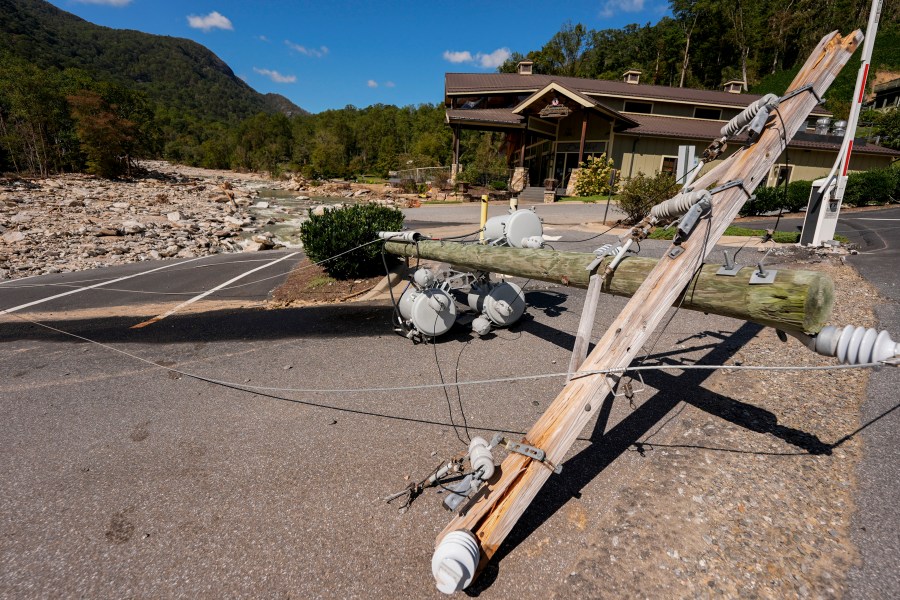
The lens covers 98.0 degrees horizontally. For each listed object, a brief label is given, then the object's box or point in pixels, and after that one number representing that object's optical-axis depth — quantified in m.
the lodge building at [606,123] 28.16
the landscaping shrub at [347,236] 10.33
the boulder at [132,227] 18.79
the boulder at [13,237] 15.89
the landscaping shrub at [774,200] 19.36
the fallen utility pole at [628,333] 2.71
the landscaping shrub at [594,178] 27.77
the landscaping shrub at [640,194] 15.41
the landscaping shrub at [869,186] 21.42
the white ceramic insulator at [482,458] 2.77
